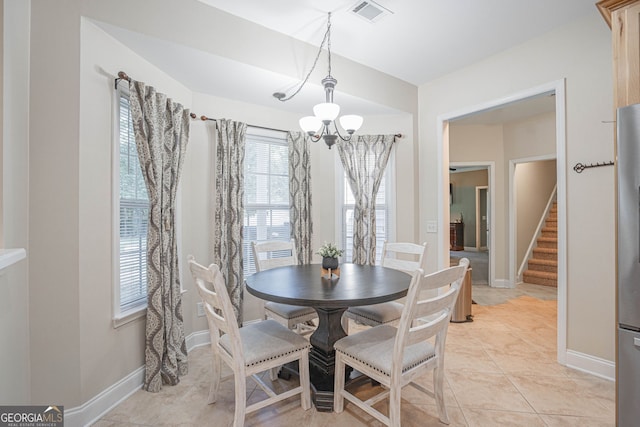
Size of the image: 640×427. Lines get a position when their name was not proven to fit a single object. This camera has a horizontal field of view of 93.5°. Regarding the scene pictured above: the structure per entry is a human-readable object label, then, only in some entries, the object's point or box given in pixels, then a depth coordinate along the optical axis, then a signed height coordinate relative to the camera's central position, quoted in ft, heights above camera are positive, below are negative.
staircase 16.79 -2.64
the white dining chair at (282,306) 7.82 -2.45
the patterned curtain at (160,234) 7.01 -0.46
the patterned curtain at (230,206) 9.57 +0.31
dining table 5.70 -1.54
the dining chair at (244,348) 5.26 -2.57
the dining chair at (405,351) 4.82 -2.52
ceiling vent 7.36 +5.17
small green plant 7.57 -0.93
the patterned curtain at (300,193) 11.17 +0.83
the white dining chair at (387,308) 7.72 -2.48
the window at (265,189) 10.76 +0.98
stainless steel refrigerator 4.39 -0.77
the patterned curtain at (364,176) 11.77 +1.55
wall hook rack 7.48 +1.26
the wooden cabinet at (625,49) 4.69 +2.63
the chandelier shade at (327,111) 7.09 +2.47
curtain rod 6.57 +3.06
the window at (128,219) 6.91 -0.09
